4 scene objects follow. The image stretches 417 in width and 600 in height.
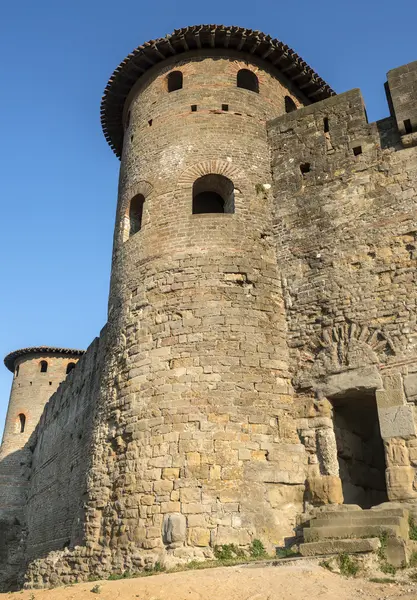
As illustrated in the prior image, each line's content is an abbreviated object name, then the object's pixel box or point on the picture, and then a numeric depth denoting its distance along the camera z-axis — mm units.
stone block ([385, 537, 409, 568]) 5551
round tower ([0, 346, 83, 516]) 21547
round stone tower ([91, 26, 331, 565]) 7258
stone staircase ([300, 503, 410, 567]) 5672
